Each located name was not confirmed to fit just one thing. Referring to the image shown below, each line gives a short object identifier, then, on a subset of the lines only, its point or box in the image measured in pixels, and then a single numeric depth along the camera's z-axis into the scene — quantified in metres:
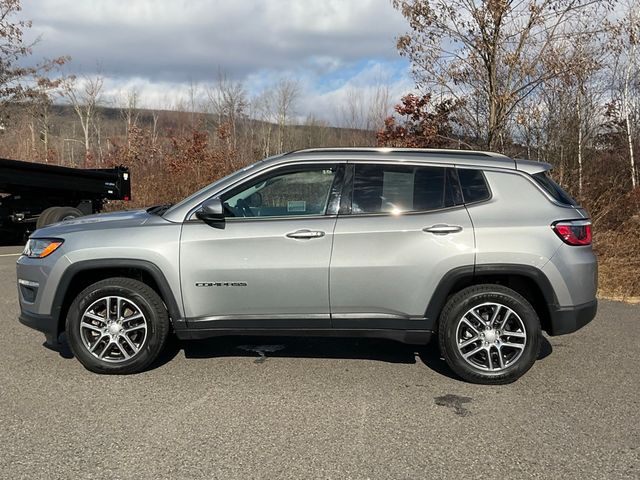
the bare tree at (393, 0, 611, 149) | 10.01
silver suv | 4.14
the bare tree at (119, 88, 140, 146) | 57.00
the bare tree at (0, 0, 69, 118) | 19.05
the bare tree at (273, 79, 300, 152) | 39.32
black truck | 11.00
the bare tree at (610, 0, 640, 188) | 14.98
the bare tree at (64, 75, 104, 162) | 58.50
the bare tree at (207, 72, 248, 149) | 37.41
